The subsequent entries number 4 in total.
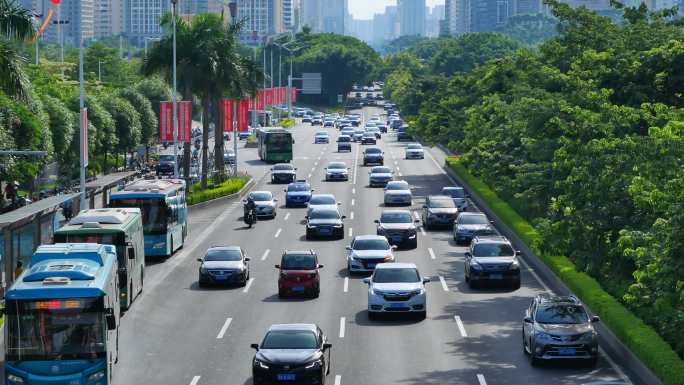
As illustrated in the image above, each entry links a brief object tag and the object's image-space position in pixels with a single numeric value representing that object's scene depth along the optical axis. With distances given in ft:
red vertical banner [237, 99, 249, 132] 295.89
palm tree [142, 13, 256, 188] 254.88
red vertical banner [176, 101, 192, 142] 241.14
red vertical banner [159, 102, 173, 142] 237.86
